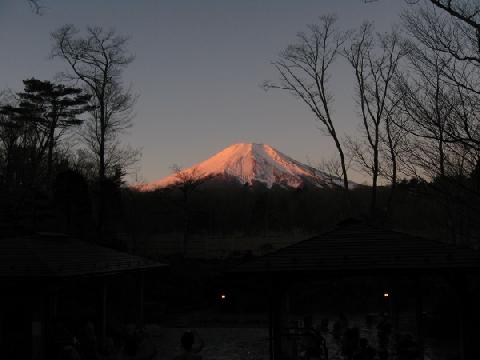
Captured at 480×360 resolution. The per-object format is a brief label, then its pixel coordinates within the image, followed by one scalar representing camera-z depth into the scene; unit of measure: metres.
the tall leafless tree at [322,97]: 22.75
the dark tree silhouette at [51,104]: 30.72
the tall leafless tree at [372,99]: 21.91
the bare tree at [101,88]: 27.59
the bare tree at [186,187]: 32.25
